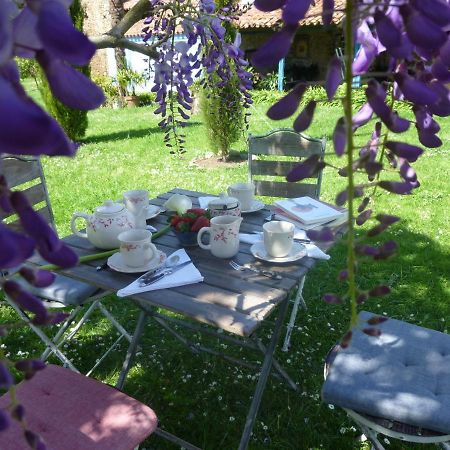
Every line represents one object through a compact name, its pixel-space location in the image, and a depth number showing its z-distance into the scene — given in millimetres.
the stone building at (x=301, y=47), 13539
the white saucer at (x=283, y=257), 1949
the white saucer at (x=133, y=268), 1868
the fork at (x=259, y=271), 1846
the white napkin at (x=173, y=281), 1735
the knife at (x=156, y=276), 1786
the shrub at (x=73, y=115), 7875
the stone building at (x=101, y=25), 16719
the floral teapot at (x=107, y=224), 2035
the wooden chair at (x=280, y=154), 3086
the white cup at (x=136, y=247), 1855
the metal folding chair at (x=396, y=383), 1567
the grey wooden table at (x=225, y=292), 1600
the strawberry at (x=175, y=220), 2104
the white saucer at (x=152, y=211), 2467
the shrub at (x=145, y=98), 13359
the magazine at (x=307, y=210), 2338
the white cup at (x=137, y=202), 2344
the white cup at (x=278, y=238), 1931
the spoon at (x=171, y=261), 1937
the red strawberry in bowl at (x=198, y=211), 2172
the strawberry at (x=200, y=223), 2094
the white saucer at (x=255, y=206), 2533
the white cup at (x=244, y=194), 2533
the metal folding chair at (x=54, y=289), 2424
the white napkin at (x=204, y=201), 2662
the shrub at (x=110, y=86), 12734
